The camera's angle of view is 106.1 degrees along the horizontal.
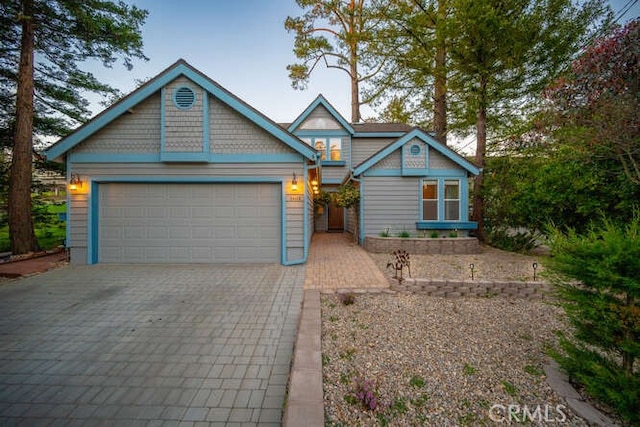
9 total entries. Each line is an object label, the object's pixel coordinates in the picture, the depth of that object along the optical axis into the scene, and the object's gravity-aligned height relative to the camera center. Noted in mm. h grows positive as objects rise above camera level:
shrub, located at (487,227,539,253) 8719 -996
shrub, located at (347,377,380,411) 2016 -1561
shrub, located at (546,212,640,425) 1875 -783
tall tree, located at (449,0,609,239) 8758 +6443
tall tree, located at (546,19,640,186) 5137 +2697
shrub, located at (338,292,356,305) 4220 -1532
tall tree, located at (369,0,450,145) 11336 +8002
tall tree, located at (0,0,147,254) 7727 +5633
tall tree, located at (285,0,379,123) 15492 +11445
